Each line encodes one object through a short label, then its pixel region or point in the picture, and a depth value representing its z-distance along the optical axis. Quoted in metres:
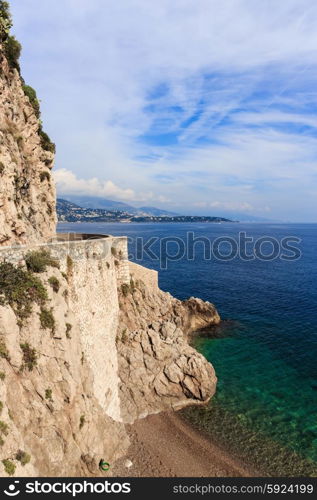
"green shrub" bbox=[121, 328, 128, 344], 27.30
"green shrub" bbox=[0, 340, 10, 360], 13.41
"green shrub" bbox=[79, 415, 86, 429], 16.30
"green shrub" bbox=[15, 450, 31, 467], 12.38
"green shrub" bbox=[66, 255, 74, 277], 18.52
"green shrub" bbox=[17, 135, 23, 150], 24.50
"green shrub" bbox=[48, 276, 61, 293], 16.49
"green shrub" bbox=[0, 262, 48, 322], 14.57
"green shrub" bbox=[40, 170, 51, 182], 28.03
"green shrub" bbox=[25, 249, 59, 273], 16.03
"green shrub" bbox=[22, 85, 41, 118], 27.72
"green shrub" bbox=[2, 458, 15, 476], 11.68
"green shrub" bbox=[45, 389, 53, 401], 14.69
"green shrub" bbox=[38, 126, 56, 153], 29.26
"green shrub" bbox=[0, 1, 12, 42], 21.70
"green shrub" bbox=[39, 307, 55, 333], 15.53
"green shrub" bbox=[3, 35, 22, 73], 24.24
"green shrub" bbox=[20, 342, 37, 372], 14.35
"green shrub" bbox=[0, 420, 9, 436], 12.07
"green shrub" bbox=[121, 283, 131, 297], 31.34
